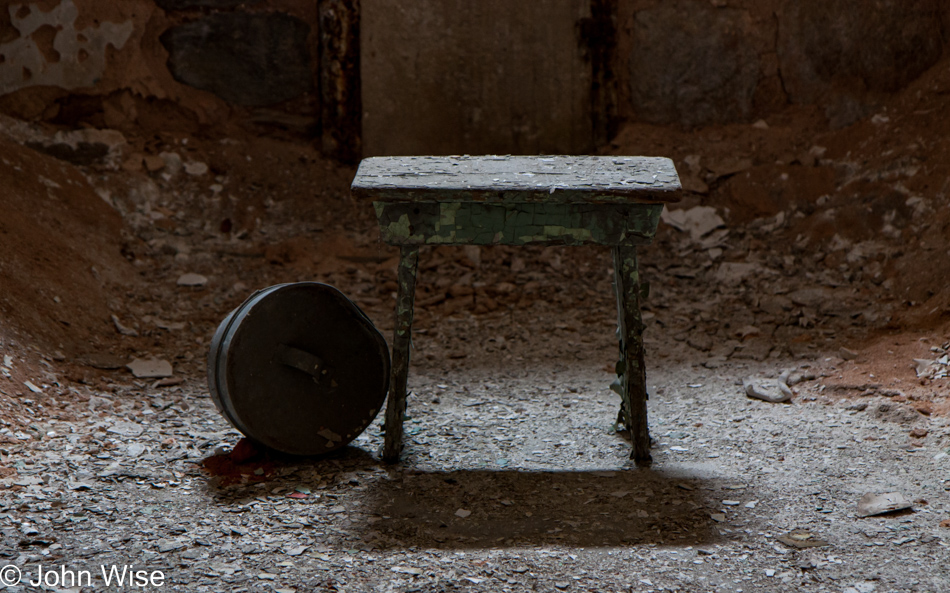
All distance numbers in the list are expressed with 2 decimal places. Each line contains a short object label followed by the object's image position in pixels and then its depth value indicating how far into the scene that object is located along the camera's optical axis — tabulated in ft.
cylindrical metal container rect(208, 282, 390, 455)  10.08
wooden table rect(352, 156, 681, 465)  9.87
